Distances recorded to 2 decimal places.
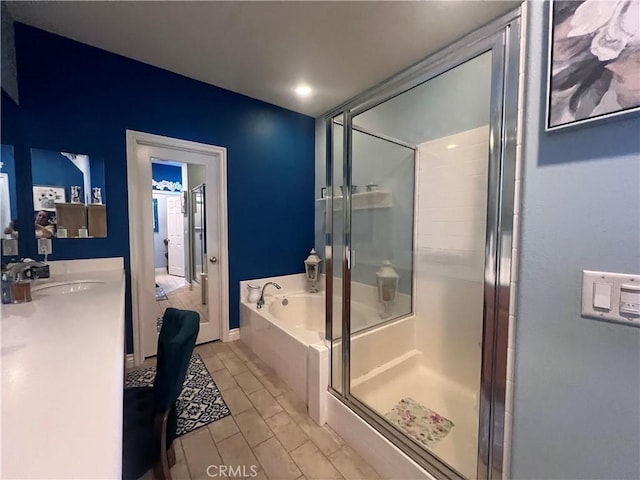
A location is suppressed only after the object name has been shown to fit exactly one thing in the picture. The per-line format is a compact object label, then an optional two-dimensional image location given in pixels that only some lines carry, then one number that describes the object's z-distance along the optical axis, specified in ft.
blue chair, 3.35
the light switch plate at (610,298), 2.54
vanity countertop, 1.48
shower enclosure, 3.58
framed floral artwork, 2.48
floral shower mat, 5.16
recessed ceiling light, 8.33
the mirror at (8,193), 5.26
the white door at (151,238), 7.52
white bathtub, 5.73
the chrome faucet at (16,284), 4.24
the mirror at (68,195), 6.31
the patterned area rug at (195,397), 5.65
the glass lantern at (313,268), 10.43
